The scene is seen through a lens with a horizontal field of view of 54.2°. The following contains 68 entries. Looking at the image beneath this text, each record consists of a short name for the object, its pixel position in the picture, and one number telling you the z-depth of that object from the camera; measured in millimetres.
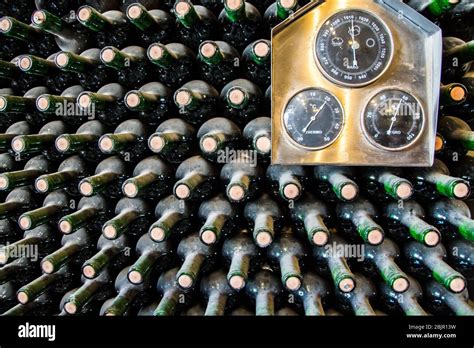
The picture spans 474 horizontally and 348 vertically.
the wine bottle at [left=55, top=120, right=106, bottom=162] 1070
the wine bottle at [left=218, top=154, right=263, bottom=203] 1030
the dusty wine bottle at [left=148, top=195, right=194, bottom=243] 1005
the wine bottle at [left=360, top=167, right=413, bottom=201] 901
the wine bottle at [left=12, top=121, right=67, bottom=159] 1096
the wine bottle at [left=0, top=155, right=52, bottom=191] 1115
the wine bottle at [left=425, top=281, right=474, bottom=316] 943
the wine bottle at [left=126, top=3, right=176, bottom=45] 1082
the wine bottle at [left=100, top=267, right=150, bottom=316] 1027
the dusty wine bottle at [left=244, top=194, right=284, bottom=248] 1007
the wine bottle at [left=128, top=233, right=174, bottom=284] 988
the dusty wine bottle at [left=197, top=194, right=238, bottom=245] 1021
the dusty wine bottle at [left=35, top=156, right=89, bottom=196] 1062
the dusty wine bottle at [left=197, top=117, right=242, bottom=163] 1029
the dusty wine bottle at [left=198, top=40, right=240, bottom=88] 1091
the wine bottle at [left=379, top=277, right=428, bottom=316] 938
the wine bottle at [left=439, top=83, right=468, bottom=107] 962
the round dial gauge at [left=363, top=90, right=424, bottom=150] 974
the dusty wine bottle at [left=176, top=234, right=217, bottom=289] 991
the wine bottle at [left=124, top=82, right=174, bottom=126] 1080
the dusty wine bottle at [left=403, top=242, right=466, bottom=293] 866
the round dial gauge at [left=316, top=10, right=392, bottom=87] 989
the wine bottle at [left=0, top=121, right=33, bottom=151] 1219
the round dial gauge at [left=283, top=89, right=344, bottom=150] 987
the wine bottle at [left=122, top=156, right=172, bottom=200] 1061
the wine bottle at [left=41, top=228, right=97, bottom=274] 1052
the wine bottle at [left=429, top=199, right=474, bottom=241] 944
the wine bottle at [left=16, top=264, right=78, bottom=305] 1072
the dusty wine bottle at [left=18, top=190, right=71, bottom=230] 1076
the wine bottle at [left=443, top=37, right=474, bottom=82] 1000
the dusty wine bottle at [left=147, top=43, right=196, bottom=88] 1062
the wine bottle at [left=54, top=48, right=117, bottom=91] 1092
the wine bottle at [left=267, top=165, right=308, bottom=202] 948
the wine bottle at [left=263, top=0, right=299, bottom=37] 958
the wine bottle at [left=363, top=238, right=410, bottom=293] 881
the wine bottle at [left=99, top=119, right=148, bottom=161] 1067
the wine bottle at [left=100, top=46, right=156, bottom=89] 1044
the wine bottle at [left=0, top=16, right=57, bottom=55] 1146
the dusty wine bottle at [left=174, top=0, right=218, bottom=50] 1062
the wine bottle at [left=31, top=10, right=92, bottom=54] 1136
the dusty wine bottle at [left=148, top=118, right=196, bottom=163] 1060
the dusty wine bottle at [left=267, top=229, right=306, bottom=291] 957
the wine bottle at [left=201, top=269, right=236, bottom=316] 1004
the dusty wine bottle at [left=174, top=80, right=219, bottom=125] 1067
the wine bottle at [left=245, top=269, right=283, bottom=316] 1000
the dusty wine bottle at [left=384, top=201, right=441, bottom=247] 882
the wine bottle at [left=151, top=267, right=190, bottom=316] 996
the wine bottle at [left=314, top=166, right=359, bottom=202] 916
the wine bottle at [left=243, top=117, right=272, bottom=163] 990
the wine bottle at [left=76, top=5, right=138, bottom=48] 1090
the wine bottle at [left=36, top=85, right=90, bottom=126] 1083
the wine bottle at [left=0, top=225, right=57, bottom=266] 1139
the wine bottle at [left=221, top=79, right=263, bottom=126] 1082
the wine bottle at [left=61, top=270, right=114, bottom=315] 1022
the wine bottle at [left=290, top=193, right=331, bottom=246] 976
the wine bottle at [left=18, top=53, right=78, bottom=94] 1124
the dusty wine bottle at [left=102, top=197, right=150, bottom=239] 1067
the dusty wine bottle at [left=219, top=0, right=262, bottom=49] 1075
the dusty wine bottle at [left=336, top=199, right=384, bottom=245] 898
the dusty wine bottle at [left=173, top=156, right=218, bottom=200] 1050
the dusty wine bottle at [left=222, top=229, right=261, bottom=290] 991
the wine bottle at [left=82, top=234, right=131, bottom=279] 1039
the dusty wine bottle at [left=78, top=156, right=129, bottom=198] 1047
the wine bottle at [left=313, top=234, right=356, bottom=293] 880
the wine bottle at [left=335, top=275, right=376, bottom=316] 946
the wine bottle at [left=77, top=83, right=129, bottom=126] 1082
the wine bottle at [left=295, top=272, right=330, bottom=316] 990
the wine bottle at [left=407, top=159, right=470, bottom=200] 887
